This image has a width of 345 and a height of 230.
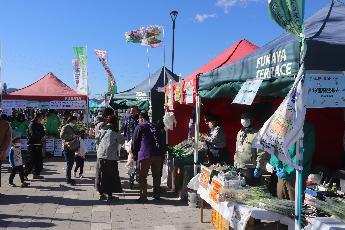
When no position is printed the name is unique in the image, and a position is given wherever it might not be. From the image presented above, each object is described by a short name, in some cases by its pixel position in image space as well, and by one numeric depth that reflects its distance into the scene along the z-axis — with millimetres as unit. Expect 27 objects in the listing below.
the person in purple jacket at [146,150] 8289
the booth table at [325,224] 3545
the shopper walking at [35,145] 10617
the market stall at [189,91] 8203
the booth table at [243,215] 4402
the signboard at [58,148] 16594
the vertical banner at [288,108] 3650
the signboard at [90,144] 16719
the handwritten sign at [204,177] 6270
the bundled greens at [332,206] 3857
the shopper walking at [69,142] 9773
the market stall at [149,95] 13453
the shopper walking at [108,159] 8266
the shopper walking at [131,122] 12897
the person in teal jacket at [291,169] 4664
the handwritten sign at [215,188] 5481
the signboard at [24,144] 15877
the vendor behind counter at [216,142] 7992
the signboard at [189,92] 7906
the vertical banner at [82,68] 18359
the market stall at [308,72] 3654
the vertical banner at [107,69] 18969
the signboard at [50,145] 16406
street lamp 20266
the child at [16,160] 9516
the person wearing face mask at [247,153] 6441
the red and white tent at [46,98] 17438
